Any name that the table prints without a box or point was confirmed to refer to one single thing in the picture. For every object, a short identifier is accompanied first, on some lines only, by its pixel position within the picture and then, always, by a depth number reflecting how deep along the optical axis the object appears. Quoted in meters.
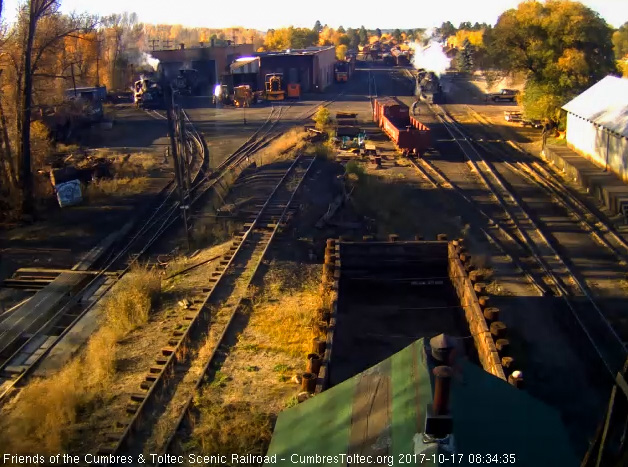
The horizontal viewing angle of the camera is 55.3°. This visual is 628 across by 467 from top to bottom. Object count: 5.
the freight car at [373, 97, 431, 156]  25.72
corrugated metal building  20.66
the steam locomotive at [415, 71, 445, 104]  44.06
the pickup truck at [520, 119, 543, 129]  32.78
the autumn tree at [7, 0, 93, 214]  18.11
